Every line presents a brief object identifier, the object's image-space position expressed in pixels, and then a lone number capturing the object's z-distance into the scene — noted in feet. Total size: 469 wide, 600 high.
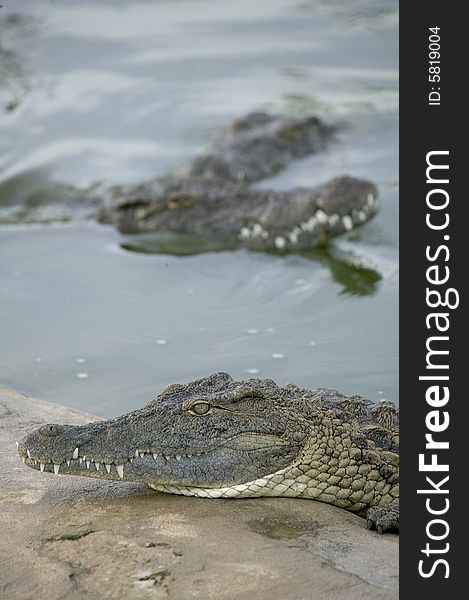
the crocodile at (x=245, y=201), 77.05
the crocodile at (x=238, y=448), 32.65
